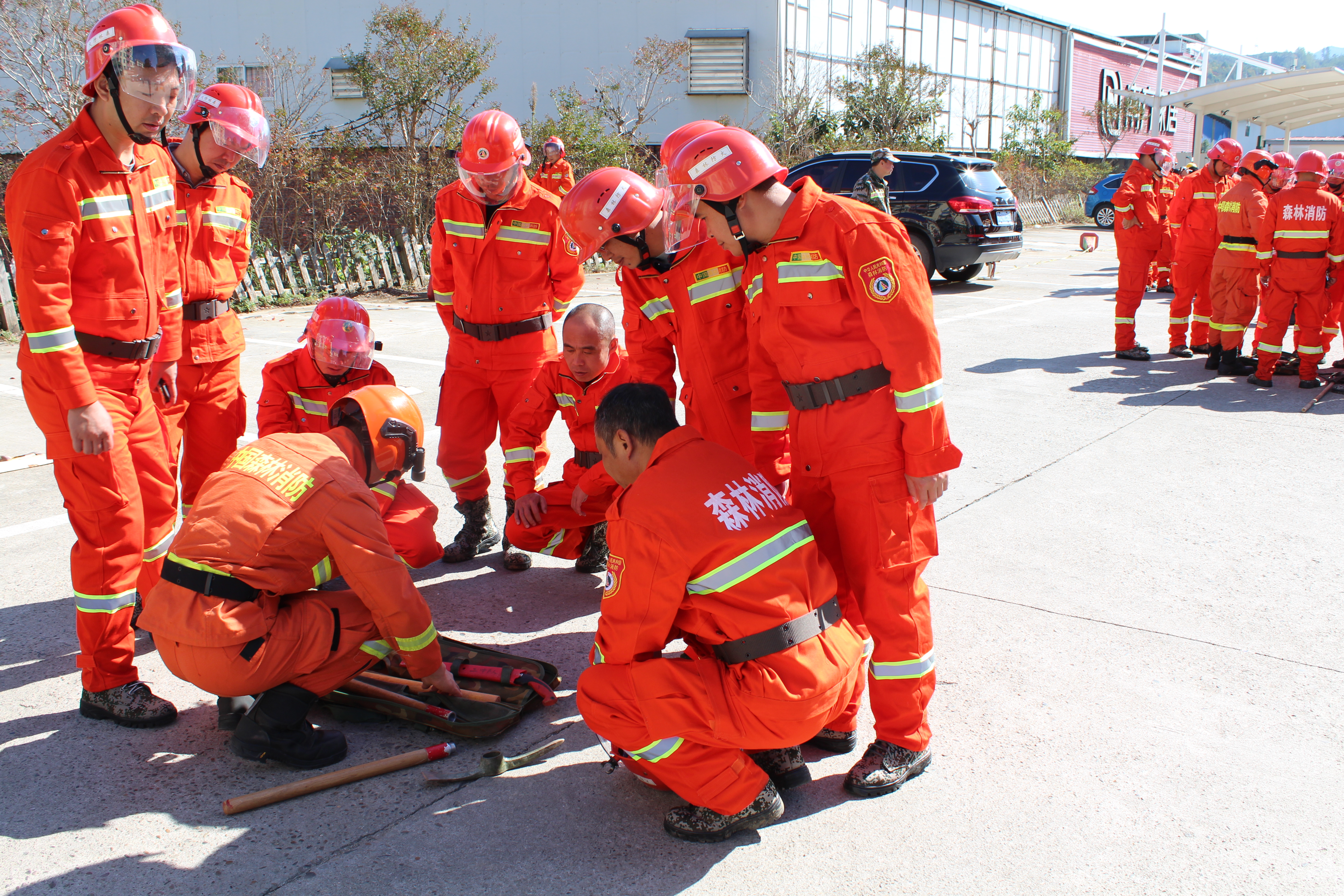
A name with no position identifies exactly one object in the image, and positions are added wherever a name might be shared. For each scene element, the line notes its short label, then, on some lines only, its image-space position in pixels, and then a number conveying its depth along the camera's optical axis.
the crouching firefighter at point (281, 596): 3.05
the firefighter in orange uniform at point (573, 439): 4.31
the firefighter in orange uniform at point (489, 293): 4.82
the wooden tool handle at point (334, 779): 2.90
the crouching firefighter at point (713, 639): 2.71
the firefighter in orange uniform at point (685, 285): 3.64
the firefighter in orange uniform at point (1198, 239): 9.62
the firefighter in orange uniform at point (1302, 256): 8.03
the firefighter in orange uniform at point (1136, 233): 9.43
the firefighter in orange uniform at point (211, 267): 4.14
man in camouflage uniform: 12.02
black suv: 13.88
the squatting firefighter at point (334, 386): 4.37
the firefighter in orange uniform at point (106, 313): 3.20
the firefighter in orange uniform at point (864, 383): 2.87
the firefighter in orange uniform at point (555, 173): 9.81
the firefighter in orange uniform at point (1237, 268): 8.61
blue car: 26.86
